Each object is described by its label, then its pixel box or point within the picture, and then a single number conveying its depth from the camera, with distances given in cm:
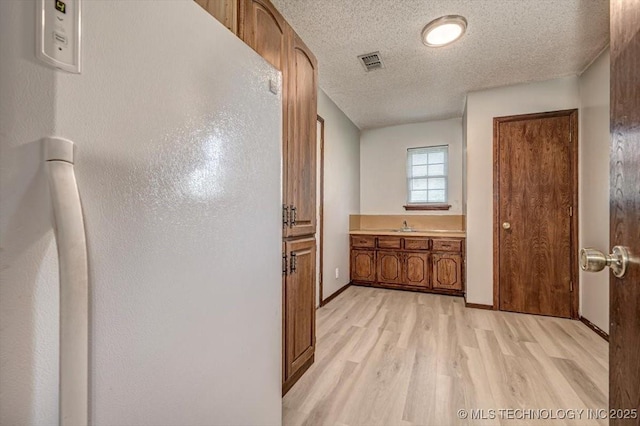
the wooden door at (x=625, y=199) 58
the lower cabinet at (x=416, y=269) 371
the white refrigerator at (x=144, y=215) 35
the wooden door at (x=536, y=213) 283
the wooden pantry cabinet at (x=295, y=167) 145
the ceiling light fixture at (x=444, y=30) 200
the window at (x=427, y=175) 422
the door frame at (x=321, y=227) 315
